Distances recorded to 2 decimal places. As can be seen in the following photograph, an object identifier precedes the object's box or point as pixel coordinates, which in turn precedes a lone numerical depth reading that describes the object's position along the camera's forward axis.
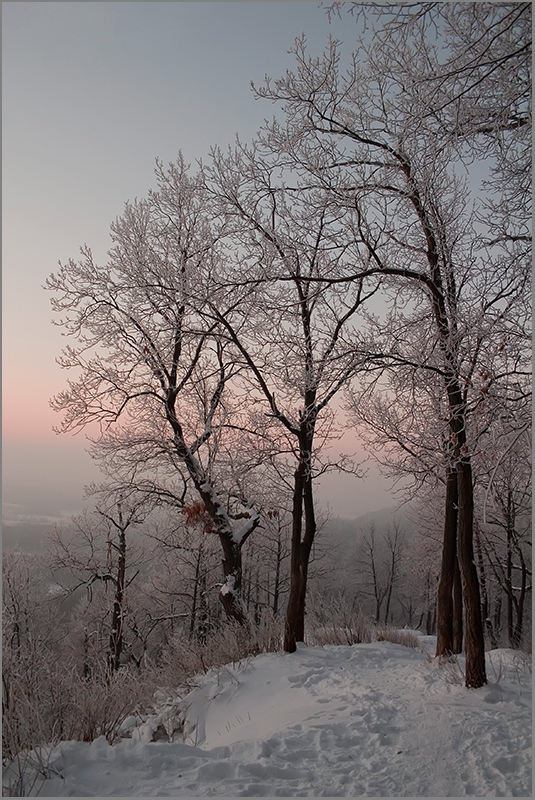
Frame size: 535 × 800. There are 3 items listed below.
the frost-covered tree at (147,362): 9.61
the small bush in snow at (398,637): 8.98
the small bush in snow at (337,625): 8.88
